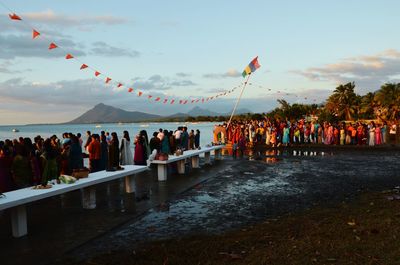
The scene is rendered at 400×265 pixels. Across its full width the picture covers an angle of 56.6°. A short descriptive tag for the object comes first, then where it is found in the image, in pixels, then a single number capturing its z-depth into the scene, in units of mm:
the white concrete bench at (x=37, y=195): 6448
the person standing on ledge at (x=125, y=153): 13680
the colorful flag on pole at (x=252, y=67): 23797
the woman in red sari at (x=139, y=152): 13293
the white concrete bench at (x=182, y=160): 12370
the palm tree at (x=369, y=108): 71438
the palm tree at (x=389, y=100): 61375
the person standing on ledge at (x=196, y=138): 18897
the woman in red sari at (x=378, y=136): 24938
